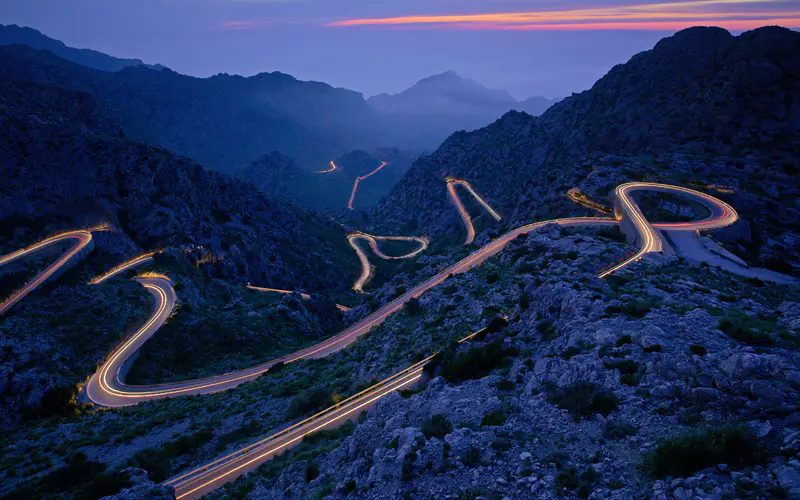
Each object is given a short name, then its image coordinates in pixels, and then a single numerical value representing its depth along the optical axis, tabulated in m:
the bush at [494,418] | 16.41
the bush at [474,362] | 21.55
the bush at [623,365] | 16.88
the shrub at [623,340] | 18.67
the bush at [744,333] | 17.12
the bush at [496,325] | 27.03
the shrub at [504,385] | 19.16
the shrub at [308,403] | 30.42
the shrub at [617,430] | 13.83
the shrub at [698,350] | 16.62
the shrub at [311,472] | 18.16
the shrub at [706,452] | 11.16
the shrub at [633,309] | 21.73
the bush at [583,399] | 15.35
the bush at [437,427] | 16.17
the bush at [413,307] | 46.72
